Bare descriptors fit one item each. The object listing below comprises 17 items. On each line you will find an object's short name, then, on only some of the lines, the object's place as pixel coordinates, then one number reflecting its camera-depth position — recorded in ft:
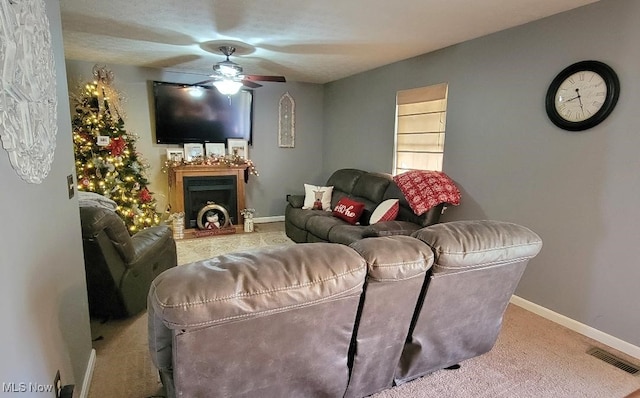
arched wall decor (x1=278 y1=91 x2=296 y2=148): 19.93
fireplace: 16.83
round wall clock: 8.13
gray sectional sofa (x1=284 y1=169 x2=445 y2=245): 11.57
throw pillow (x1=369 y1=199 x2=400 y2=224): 12.56
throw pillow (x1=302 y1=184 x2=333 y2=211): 16.35
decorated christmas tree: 14.01
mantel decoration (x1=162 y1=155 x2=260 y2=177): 17.00
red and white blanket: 11.68
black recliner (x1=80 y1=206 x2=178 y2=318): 7.53
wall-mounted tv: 16.88
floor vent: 7.39
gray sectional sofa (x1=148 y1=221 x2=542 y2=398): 3.84
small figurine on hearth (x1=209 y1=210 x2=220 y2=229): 17.63
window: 13.10
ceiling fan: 12.35
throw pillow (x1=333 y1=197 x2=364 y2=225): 13.73
